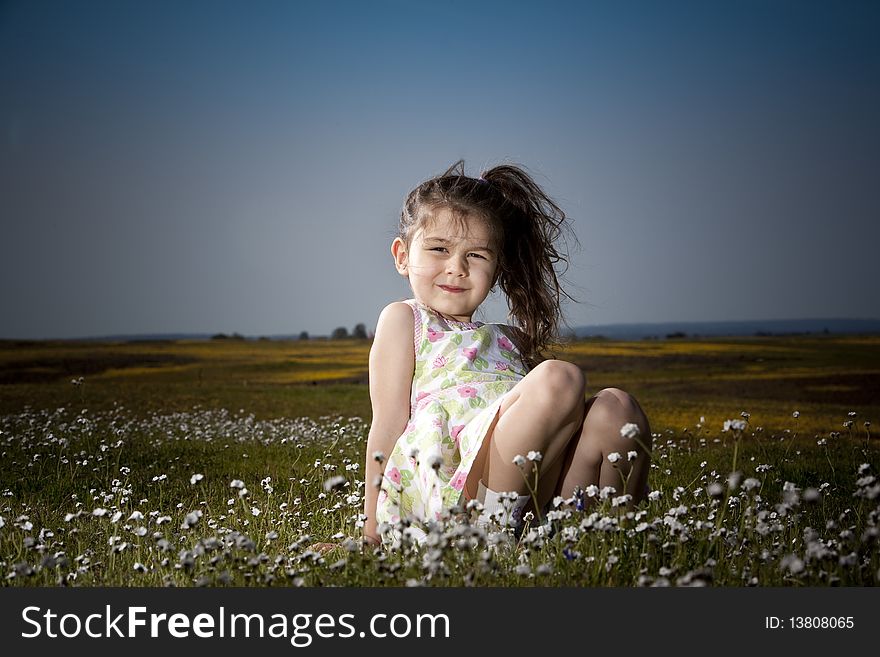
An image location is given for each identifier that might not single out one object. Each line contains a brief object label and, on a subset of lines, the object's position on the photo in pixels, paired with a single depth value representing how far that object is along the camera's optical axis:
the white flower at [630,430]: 2.84
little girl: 3.39
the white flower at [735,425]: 2.62
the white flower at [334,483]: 2.56
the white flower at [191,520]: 2.67
